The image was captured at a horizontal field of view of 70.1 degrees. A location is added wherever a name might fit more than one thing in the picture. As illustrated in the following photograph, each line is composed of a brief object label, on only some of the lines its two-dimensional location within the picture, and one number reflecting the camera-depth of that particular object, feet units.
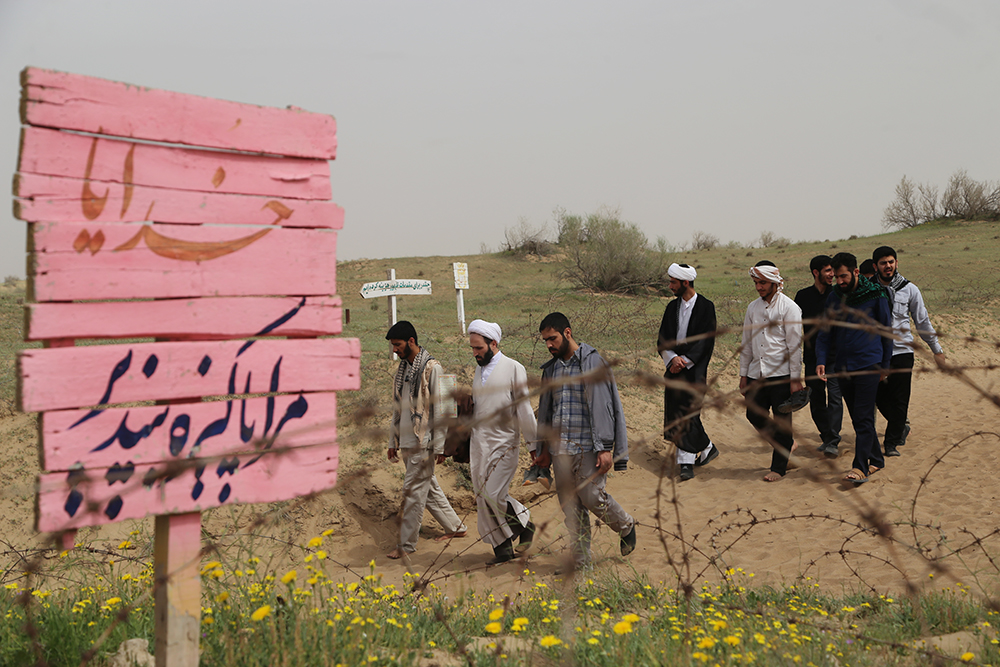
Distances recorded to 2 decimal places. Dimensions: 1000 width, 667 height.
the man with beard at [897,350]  22.90
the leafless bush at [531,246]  124.98
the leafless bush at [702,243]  160.39
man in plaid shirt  16.75
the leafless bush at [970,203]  128.73
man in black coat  22.84
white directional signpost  35.99
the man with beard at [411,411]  18.92
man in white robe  17.83
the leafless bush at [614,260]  82.99
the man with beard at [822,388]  23.36
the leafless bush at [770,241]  135.83
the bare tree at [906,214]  138.72
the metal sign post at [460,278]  44.83
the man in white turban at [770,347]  21.53
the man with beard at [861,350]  20.89
